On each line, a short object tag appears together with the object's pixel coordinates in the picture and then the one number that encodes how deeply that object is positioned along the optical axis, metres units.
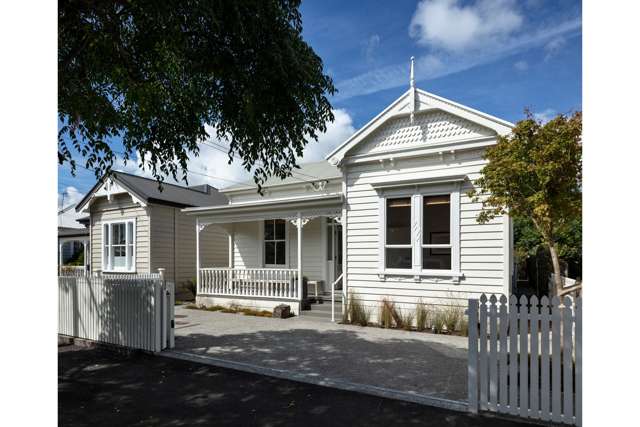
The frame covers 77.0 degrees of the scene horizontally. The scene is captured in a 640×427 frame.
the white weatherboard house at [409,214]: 9.70
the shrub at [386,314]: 10.21
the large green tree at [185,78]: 4.58
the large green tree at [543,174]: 5.98
